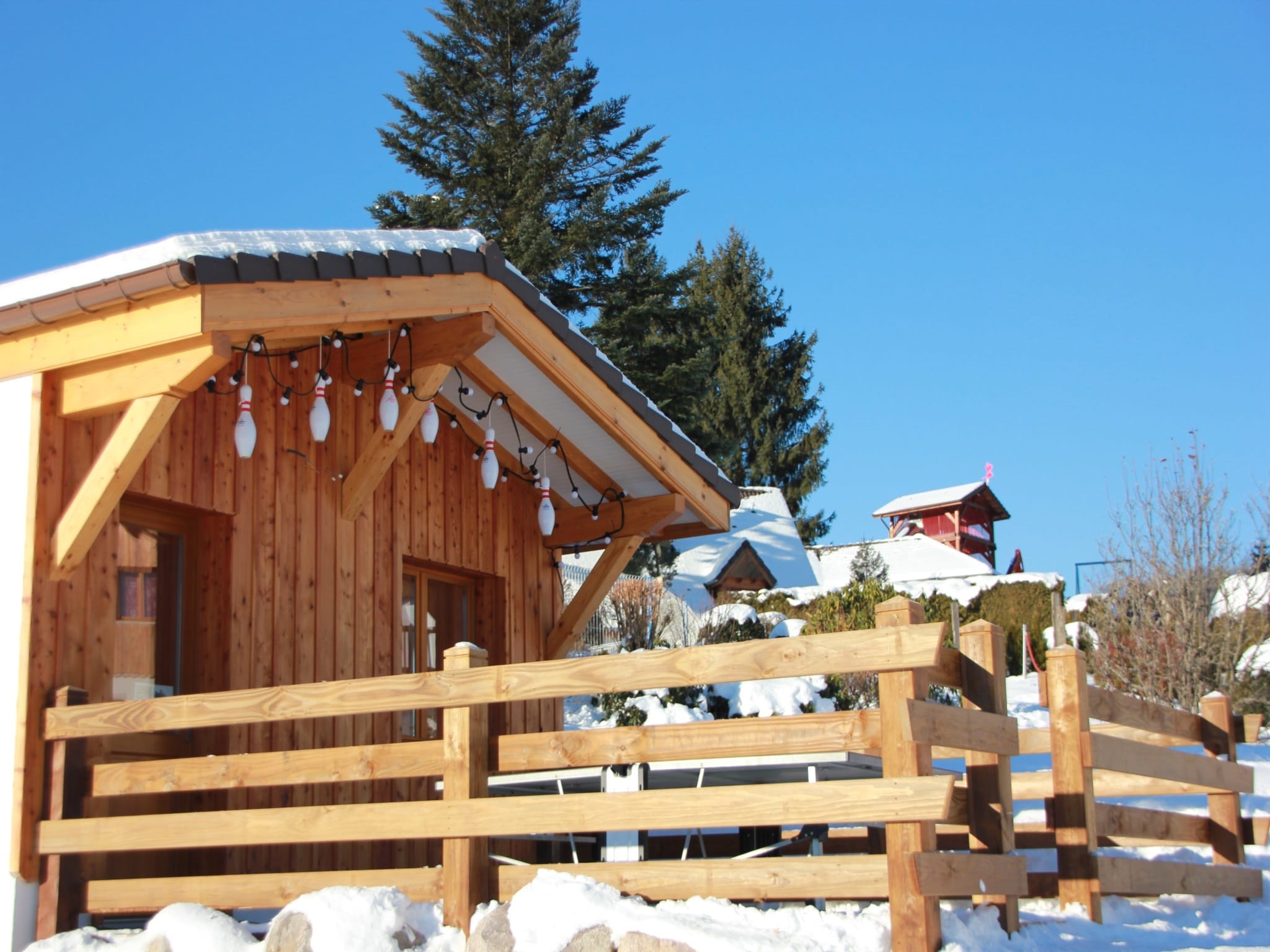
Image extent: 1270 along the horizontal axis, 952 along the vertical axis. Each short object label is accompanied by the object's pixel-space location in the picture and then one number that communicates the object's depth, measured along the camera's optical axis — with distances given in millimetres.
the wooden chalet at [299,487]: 5609
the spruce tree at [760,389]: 43438
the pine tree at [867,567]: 28359
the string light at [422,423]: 6770
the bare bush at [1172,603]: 15492
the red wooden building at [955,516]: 44094
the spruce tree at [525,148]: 22906
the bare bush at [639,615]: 17125
